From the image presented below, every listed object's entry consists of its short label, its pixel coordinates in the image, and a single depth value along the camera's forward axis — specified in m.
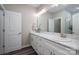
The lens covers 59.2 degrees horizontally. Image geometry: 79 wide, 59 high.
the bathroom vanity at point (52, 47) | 1.02
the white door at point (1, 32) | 2.66
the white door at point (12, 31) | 2.81
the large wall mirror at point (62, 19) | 1.68
